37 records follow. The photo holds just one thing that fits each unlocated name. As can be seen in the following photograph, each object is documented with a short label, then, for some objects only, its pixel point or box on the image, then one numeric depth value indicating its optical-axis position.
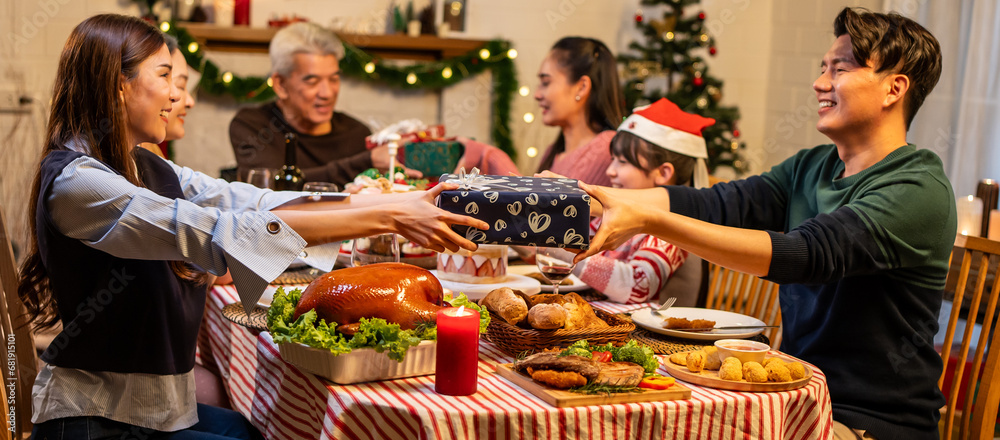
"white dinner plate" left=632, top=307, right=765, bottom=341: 1.73
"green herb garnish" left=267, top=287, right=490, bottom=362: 1.37
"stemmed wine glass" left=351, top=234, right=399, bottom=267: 2.09
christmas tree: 5.02
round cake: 2.08
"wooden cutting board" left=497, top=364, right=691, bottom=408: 1.31
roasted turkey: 1.45
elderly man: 4.02
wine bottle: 3.03
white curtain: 3.88
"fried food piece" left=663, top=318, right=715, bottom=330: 1.76
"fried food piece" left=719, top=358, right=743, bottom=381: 1.45
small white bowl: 1.49
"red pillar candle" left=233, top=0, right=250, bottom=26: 5.01
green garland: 5.04
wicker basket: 1.53
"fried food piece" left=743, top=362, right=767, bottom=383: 1.43
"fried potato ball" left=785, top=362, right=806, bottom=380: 1.47
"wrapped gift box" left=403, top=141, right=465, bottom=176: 3.22
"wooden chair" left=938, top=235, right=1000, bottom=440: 1.90
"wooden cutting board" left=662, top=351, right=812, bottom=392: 1.43
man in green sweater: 1.75
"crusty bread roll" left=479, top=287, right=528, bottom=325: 1.59
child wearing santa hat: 2.73
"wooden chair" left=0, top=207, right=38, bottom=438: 2.04
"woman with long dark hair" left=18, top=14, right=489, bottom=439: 1.56
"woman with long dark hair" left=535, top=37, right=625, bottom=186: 3.52
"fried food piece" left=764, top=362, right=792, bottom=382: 1.45
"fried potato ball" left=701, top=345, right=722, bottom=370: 1.52
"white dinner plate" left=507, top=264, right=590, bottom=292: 2.24
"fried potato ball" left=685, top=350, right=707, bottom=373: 1.49
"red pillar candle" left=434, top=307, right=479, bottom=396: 1.35
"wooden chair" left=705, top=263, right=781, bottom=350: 2.66
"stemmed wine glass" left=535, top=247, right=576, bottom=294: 1.89
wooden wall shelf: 4.93
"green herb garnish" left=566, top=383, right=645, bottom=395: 1.34
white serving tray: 1.37
